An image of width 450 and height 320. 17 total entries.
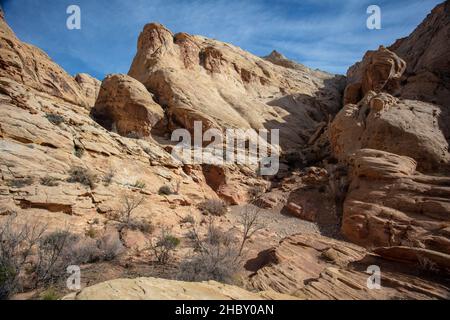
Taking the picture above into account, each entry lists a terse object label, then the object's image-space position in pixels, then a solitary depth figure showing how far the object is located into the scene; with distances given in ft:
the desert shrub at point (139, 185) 39.13
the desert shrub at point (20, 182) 26.70
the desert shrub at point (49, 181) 29.12
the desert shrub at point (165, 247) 23.66
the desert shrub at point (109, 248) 22.63
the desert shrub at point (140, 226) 30.04
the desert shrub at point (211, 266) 19.35
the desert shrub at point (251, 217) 40.42
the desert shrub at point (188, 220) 36.72
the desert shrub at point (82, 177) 32.34
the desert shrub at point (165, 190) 41.98
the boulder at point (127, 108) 64.64
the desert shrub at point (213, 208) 43.47
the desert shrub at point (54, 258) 16.82
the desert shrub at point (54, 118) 39.24
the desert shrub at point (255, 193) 54.84
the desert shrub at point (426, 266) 19.84
